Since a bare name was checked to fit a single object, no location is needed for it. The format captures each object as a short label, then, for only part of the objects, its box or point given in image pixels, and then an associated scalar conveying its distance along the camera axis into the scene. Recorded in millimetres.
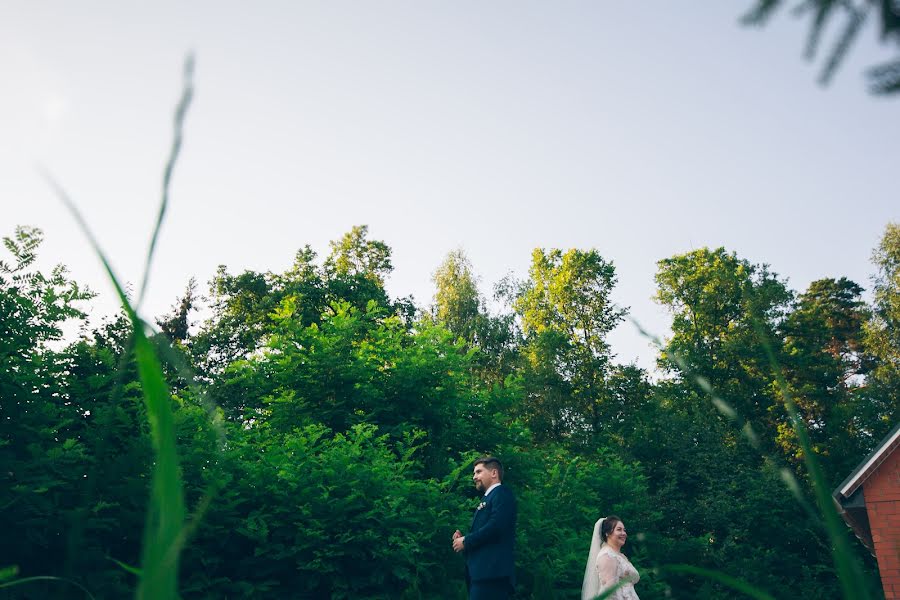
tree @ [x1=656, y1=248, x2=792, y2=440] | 30109
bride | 6746
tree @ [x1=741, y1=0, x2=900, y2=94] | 2061
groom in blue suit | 5654
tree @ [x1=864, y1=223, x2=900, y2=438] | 28172
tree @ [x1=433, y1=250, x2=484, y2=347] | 33156
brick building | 13891
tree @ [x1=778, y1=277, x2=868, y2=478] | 28016
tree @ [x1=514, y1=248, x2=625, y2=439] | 30078
